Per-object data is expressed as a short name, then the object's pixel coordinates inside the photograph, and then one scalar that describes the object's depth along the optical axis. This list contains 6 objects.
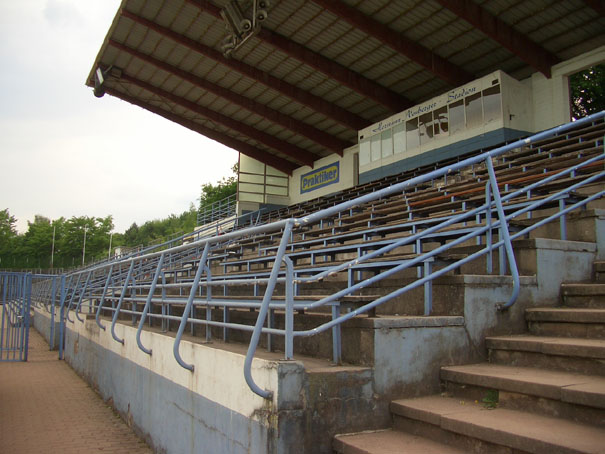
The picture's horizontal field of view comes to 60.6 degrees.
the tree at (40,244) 76.44
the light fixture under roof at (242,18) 15.81
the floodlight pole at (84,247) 72.34
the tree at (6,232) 79.12
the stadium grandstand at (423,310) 2.99
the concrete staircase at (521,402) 2.60
